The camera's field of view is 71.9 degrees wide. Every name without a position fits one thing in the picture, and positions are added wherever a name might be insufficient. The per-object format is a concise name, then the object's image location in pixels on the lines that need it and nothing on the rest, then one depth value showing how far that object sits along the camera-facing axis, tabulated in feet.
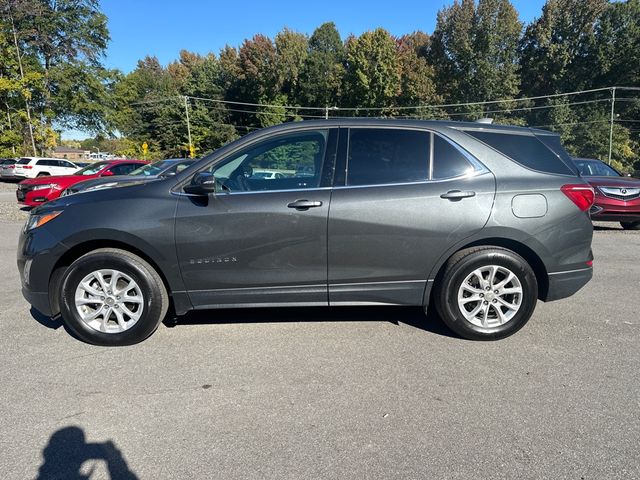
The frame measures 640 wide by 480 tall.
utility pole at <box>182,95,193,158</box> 183.83
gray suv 11.81
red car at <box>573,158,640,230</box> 29.96
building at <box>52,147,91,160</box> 383.61
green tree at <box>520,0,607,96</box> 164.86
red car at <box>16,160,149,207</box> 36.91
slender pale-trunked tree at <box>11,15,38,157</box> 107.34
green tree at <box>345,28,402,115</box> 180.45
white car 86.84
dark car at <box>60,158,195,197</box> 25.13
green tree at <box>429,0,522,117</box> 171.42
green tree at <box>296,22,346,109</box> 200.50
